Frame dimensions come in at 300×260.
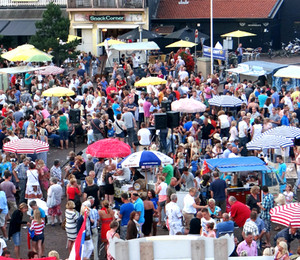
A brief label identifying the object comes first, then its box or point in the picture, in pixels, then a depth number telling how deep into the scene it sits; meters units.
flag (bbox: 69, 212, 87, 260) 12.68
